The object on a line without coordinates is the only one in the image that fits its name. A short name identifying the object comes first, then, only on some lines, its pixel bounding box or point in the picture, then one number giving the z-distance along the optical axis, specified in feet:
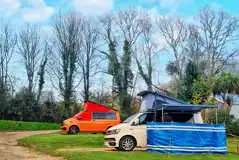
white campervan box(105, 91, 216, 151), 56.95
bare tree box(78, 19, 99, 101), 184.34
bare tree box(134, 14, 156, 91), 185.92
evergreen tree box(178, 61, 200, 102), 122.21
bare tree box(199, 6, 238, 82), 183.52
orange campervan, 93.50
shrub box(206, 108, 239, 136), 105.40
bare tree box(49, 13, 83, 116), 175.01
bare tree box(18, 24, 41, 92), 182.70
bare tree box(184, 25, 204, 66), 190.70
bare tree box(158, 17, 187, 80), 190.49
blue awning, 57.83
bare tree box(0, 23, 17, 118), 155.78
